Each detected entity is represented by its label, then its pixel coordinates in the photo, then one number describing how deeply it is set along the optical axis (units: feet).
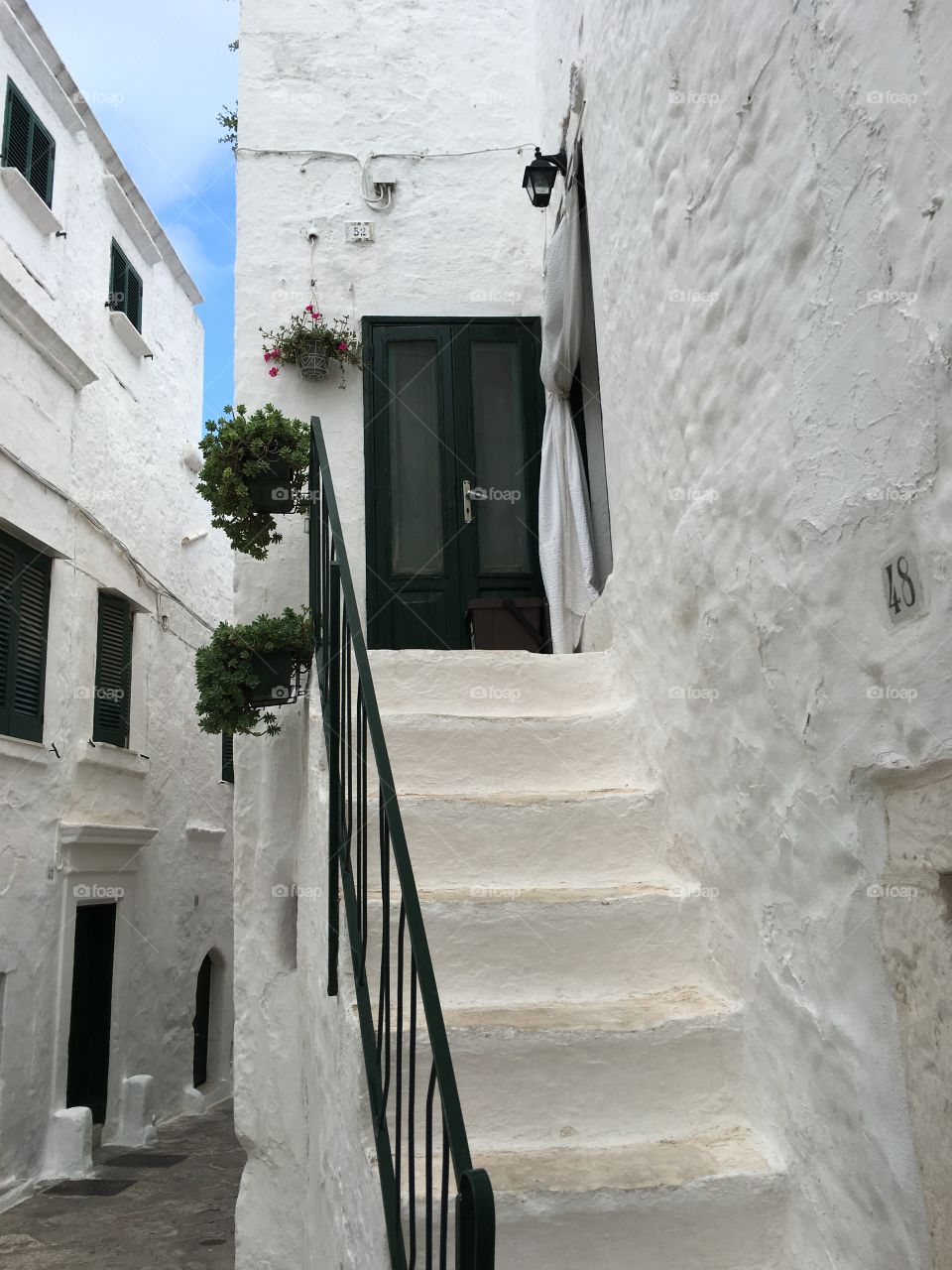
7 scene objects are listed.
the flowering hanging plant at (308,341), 17.46
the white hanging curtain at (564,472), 16.15
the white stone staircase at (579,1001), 6.98
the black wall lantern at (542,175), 16.85
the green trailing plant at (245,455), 14.17
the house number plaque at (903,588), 5.73
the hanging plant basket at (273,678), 13.73
